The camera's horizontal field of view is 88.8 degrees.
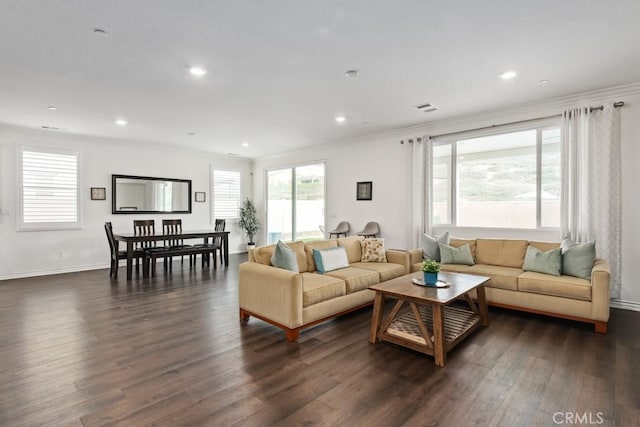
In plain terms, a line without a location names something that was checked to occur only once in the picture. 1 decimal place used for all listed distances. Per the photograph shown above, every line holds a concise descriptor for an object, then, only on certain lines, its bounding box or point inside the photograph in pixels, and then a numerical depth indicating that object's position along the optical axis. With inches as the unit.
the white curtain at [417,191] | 226.2
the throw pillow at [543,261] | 150.3
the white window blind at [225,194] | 342.6
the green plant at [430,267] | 128.2
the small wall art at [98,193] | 265.1
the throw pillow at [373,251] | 190.7
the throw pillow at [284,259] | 141.9
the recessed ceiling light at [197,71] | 135.9
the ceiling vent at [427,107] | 187.9
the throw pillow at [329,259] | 161.6
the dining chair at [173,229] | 260.4
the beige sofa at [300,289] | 123.0
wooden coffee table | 107.5
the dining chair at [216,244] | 273.0
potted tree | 356.2
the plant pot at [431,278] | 128.9
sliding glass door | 310.5
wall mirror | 278.7
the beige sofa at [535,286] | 130.2
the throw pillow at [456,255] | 181.0
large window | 184.9
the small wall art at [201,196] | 328.8
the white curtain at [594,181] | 162.1
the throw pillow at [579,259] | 143.9
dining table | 231.3
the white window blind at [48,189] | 235.8
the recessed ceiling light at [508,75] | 142.3
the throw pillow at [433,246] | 193.8
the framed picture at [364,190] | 262.8
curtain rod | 161.5
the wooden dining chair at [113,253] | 237.6
